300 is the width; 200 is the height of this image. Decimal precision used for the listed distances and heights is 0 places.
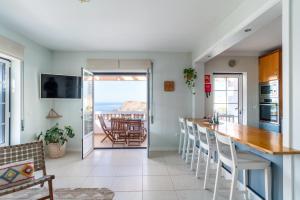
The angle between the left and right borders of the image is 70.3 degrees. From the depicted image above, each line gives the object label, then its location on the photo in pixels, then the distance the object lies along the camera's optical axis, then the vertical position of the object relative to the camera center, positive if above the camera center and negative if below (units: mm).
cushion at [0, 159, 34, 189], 2106 -749
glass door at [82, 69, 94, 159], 4609 -288
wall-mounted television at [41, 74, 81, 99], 4641 +317
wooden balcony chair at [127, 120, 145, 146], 6012 -850
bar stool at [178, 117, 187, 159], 4443 -837
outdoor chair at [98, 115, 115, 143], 6167 -896
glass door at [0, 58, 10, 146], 3729 -30
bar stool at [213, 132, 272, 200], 2098 -639
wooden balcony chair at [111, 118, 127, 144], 6086 -798
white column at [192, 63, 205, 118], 4945 +85
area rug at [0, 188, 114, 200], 2697 -1227
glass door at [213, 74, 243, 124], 5570 +106
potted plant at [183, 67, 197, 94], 4992 +565
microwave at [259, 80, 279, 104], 4676 +190
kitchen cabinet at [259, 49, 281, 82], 4560 +779
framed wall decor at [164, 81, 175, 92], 5258 +349
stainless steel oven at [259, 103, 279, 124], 4668 -288
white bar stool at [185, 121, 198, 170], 3712 -622
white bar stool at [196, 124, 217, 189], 2904 -640
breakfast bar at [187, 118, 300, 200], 1771 -405
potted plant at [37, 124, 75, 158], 4621 -884
